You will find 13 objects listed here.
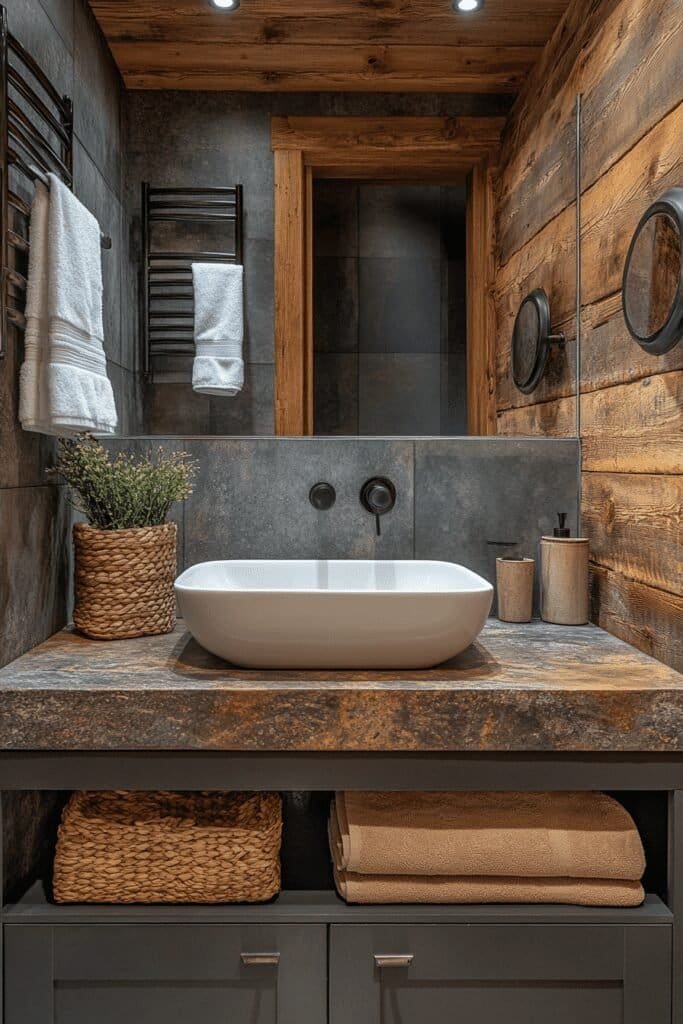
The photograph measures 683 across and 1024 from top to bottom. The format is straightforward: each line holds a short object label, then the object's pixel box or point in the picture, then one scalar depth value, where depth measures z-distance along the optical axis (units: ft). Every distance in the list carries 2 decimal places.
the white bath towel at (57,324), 4.71
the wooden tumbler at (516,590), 5.67
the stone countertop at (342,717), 3.99
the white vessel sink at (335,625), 4.08
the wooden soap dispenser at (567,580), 5.59
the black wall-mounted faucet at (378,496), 5.95
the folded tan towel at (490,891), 4.19
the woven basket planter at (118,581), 5.08
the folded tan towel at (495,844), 4.18
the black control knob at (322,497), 5.97
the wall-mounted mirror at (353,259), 5.83
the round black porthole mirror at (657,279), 4.16
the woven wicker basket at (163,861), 4.24
